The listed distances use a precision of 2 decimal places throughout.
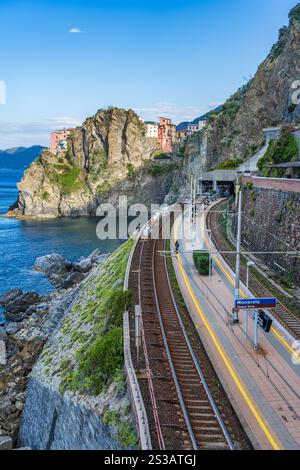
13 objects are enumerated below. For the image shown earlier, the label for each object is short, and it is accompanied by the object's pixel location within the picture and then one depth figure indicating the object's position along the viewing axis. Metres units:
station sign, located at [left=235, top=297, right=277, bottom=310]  16.45
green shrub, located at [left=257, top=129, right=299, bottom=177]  40.59
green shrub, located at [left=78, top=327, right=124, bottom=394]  15.04
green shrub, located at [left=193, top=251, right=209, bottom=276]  27.36
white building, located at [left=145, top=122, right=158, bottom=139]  144.61
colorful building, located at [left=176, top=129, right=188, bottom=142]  156.55
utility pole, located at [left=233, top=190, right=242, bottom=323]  17.94
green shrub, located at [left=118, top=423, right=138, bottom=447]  11.27
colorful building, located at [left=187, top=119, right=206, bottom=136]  164.02
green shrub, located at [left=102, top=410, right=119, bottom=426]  12.36
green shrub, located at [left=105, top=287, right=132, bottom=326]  19.44
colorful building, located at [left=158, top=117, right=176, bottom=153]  143.48
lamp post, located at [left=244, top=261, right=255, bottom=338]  17.83
